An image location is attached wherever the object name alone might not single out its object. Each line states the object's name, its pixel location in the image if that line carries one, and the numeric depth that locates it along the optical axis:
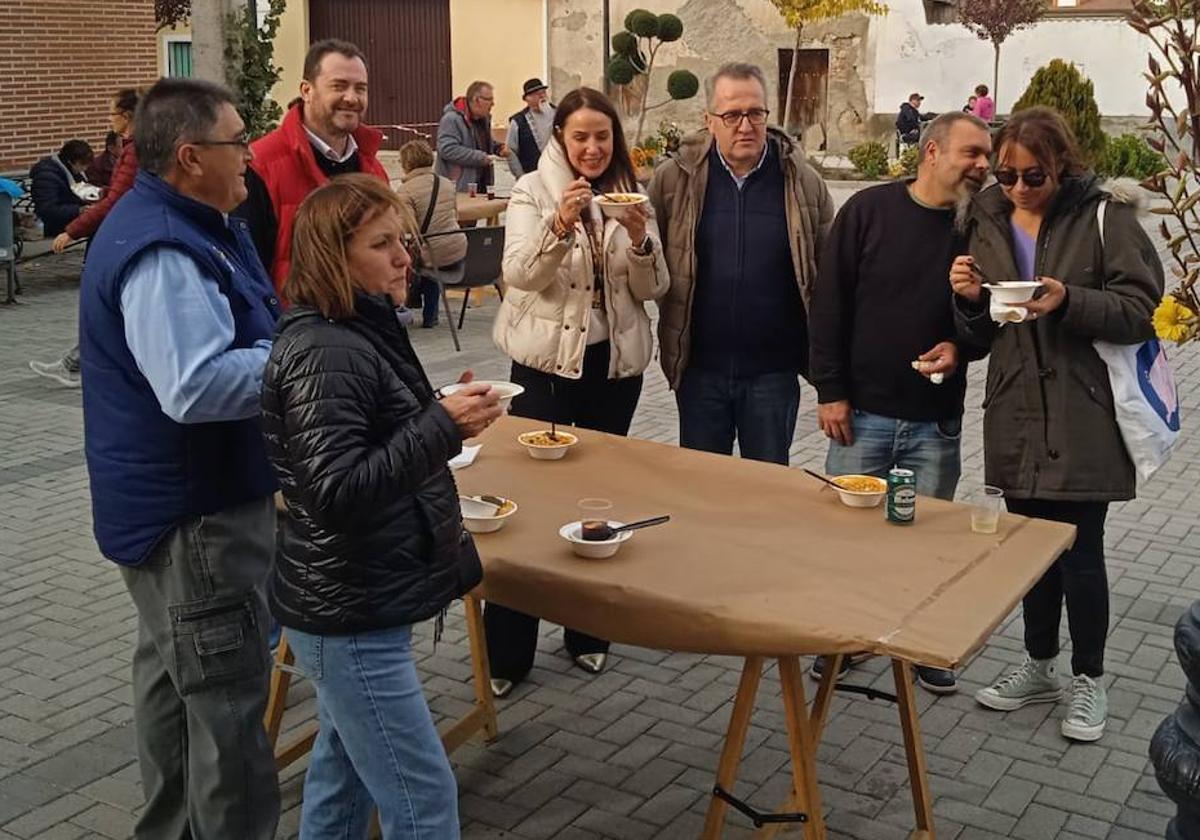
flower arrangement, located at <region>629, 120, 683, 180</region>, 17.31
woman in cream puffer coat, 4.85
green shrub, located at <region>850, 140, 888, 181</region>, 27.00
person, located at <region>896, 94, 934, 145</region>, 30.00
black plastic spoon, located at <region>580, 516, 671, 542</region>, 3.61
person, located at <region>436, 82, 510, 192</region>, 14.54
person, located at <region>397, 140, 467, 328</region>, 10.70
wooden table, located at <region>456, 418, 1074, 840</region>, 3.22
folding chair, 10.98
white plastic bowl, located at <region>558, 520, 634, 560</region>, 3.57
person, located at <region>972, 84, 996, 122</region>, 27.11
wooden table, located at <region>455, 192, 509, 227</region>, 12.45
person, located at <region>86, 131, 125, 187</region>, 14.10
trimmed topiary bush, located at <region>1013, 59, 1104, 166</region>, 19.39
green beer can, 3.84
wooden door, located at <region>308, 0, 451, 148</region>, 34.50
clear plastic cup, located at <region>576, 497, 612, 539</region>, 3.74
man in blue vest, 3.22
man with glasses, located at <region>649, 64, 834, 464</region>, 5.07
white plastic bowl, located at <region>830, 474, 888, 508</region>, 3.93
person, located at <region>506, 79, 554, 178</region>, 14.82
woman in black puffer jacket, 2.95
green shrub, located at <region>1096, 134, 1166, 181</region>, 22.91
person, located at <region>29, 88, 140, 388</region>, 9.58
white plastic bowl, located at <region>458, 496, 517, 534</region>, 3.74
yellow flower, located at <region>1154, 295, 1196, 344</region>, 2.42
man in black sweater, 4.73
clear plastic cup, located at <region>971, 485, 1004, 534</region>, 3.78
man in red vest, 4.97
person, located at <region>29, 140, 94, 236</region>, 13.52
